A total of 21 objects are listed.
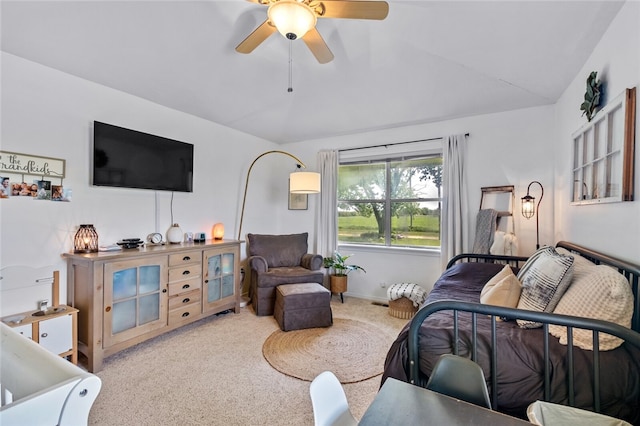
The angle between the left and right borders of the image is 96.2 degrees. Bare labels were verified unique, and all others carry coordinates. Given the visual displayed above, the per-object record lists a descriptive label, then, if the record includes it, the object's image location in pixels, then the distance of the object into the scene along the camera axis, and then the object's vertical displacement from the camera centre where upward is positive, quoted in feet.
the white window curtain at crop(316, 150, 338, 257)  14.53 +0.14
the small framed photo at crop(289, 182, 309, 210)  15.61 +0.51
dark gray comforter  3.86 -2.24
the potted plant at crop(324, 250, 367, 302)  13.35 -2.87
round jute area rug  7.54 -4.20
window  12.93 +0.50
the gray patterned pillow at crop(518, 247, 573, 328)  4.99 -1.27
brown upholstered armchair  11.51 -2.47
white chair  3.11 -2.18
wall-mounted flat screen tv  8.91 +1.66
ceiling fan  5.12 +3.76
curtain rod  12.49 +3.15
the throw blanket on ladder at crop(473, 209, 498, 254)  10.60 -0.66
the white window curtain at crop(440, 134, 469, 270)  11.60 +0.51
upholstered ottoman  10.02 -3.48
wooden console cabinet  7.55 -2.55
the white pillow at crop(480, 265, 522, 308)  5.41 -1.54
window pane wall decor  5.04 +1.29
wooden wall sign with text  7.31 +1.13
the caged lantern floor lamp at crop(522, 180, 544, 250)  10.08 +0.23
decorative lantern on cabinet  8.33 -0.96
